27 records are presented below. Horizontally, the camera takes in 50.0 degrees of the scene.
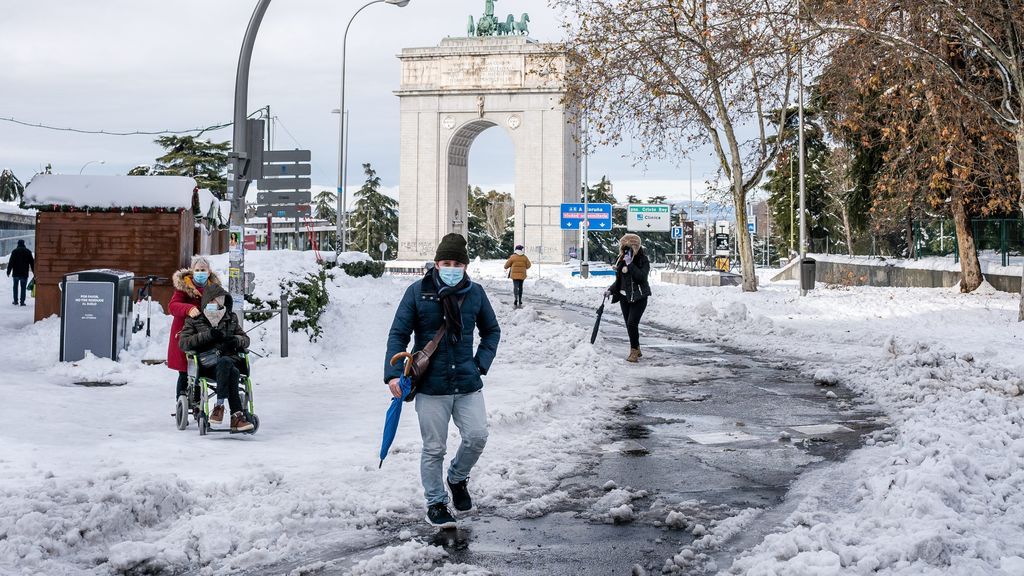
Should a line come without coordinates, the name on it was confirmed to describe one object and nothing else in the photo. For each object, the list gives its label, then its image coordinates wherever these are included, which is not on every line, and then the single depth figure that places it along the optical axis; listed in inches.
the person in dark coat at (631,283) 614.5
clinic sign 2591.0
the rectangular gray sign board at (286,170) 634.2
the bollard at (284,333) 588.4
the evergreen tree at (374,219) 4052.7
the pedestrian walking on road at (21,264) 1034.1
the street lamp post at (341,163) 1669.5
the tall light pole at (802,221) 1312.7
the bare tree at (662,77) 1218.0
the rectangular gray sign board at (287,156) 642.2
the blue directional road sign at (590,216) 2282.2
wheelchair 378.6
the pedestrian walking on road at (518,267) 1081.4
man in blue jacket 255.6
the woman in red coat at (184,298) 387.9
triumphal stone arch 2573.8
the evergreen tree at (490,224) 3732.0
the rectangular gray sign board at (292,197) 709.9
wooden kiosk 724.7
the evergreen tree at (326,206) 5034.5
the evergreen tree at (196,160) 2486.1
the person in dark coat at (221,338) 373.1
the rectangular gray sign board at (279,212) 1172.2
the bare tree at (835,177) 2531.3
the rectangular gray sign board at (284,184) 639.8
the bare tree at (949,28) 748.6
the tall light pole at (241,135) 542.0
